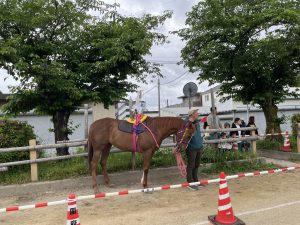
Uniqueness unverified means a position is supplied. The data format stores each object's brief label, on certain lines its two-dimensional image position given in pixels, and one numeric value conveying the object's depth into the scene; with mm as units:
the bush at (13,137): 6102
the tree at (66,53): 6239
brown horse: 5615
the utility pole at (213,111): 7345
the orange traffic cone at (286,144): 9392
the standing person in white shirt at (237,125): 9404
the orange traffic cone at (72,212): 3150
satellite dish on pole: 7180
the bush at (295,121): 9837
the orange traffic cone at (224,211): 3824
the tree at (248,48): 7973
